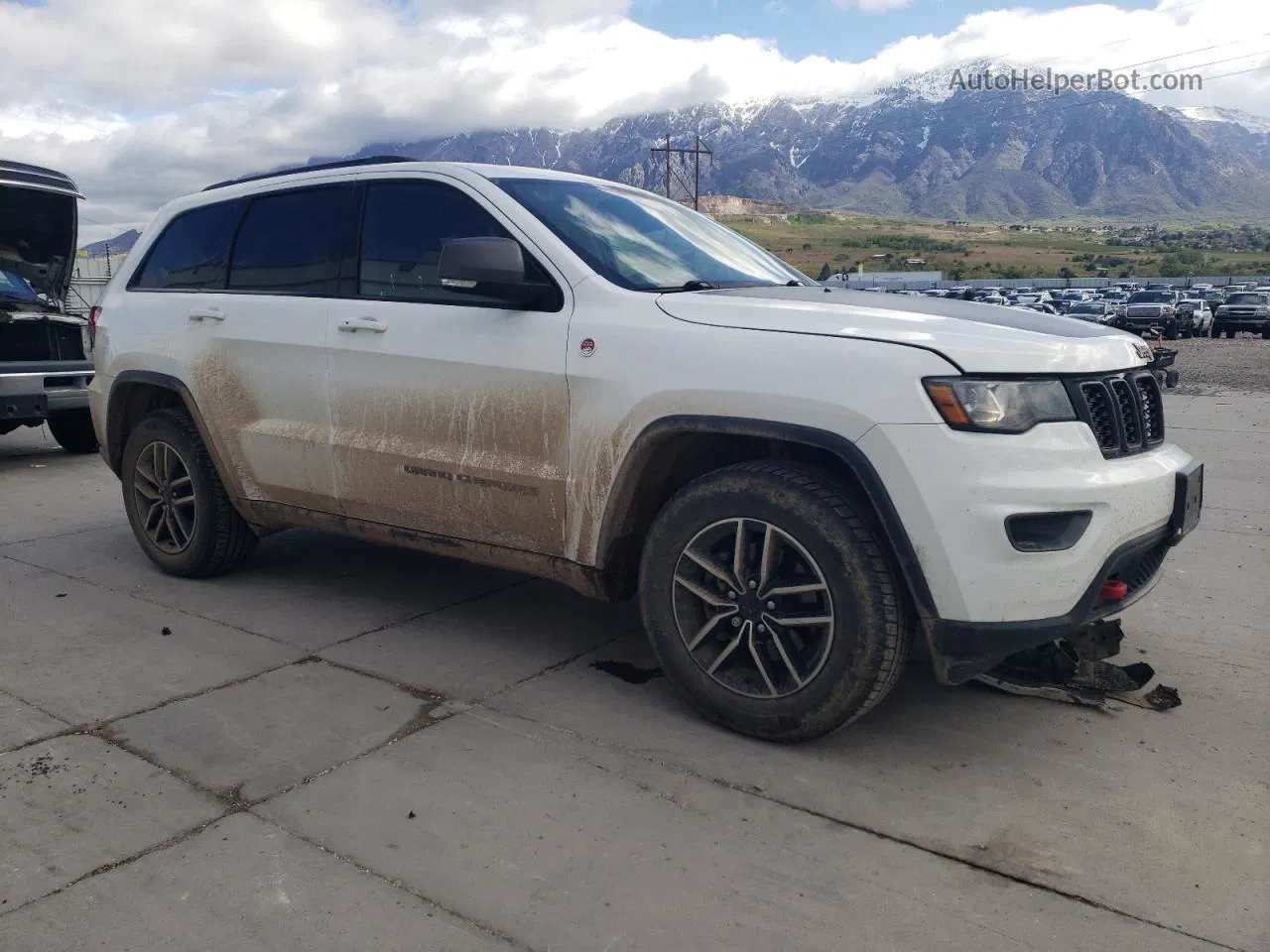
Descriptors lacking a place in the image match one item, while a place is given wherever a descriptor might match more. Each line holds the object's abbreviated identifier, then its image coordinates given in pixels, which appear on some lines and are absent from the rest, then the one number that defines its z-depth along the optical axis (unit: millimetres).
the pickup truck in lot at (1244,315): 33219
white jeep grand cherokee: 2992
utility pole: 58325
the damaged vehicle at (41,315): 8539
